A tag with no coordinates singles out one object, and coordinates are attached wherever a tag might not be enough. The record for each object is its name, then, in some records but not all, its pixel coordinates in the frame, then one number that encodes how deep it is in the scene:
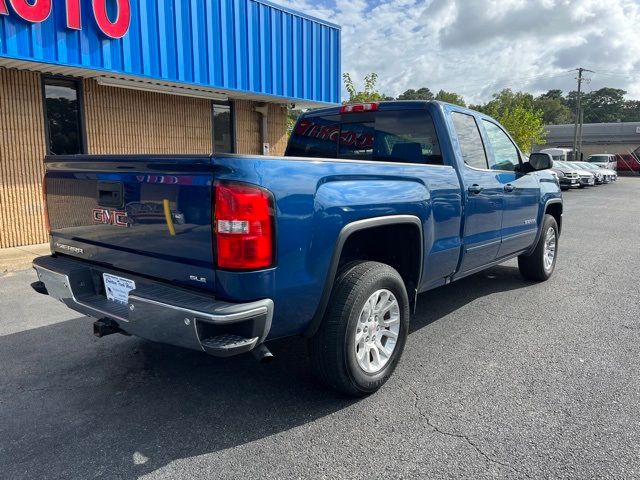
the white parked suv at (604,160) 36.56
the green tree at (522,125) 31.91
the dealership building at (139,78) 7.53
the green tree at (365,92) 22.20
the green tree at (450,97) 76.26
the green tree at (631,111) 96.19
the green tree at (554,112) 94.75
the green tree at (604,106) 99.64
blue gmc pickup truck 2.47
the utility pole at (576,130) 48.57
